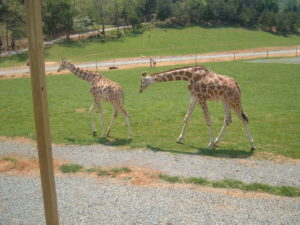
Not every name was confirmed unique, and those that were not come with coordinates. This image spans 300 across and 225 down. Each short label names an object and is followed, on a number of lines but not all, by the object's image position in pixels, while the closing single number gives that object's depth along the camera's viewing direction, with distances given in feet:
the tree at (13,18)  140.79
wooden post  13.15
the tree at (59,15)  186.09
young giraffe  39.06
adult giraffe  35.35
